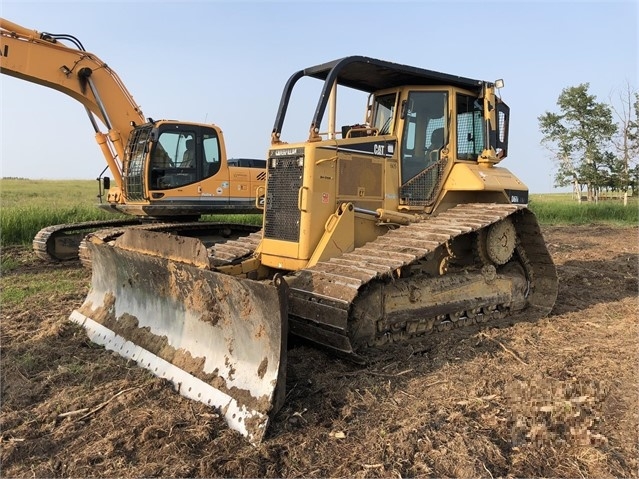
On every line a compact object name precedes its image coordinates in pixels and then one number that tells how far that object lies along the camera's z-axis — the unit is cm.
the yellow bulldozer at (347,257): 430
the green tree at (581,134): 3691
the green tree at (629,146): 3331
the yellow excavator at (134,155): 976
